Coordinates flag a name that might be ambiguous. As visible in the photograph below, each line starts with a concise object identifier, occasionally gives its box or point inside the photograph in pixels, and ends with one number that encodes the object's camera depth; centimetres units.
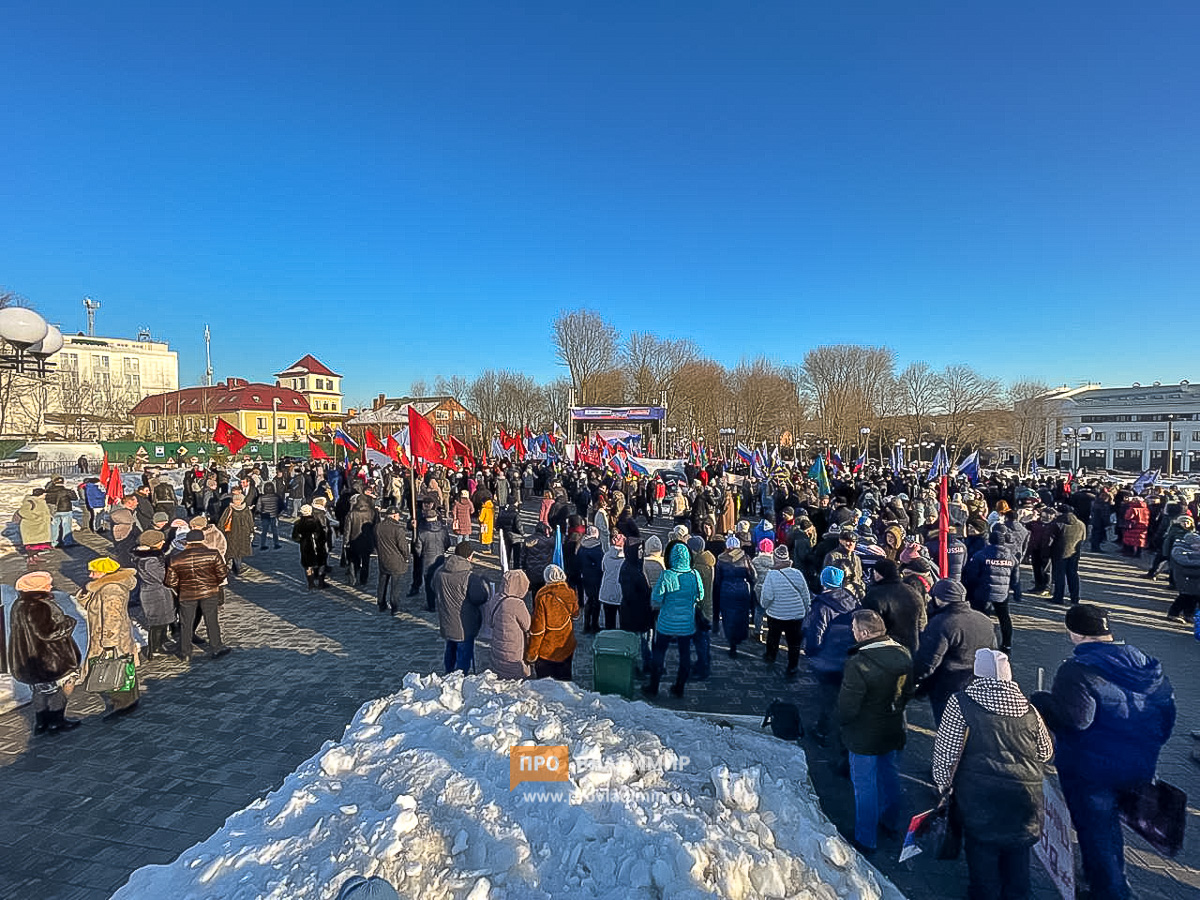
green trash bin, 610
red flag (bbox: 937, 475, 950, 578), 821
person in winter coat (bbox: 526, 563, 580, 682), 610
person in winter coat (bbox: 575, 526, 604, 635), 928
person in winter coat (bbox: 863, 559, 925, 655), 568
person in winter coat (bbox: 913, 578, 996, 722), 496
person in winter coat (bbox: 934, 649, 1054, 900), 327
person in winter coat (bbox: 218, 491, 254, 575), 1201
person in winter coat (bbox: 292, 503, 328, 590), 1113
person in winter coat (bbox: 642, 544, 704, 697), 670
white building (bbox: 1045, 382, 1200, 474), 6438
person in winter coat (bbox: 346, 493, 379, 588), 1162
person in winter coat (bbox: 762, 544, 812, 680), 724
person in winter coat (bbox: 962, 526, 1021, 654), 780
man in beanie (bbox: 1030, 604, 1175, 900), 348
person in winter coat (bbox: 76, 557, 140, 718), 618
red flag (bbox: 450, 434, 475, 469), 1850
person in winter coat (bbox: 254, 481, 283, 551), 1559
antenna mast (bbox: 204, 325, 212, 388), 7200
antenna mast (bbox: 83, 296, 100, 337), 7188
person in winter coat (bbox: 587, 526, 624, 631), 812
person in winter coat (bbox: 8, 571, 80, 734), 561
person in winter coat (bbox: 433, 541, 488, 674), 664
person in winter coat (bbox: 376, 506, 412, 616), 980
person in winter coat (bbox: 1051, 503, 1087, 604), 1004
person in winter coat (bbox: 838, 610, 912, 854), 411
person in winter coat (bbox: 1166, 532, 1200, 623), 883
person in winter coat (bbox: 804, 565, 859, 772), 509
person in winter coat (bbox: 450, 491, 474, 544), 1282
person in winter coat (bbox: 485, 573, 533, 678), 593
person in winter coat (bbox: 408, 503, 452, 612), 1013
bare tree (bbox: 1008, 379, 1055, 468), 5591
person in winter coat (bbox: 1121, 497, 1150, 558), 1444
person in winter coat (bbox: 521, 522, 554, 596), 880
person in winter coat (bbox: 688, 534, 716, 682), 729
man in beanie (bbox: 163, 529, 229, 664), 784
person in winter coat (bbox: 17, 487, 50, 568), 1286
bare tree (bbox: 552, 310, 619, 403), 5738
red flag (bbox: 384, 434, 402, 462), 1546
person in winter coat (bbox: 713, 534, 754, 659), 775
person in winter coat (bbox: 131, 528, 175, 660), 777
